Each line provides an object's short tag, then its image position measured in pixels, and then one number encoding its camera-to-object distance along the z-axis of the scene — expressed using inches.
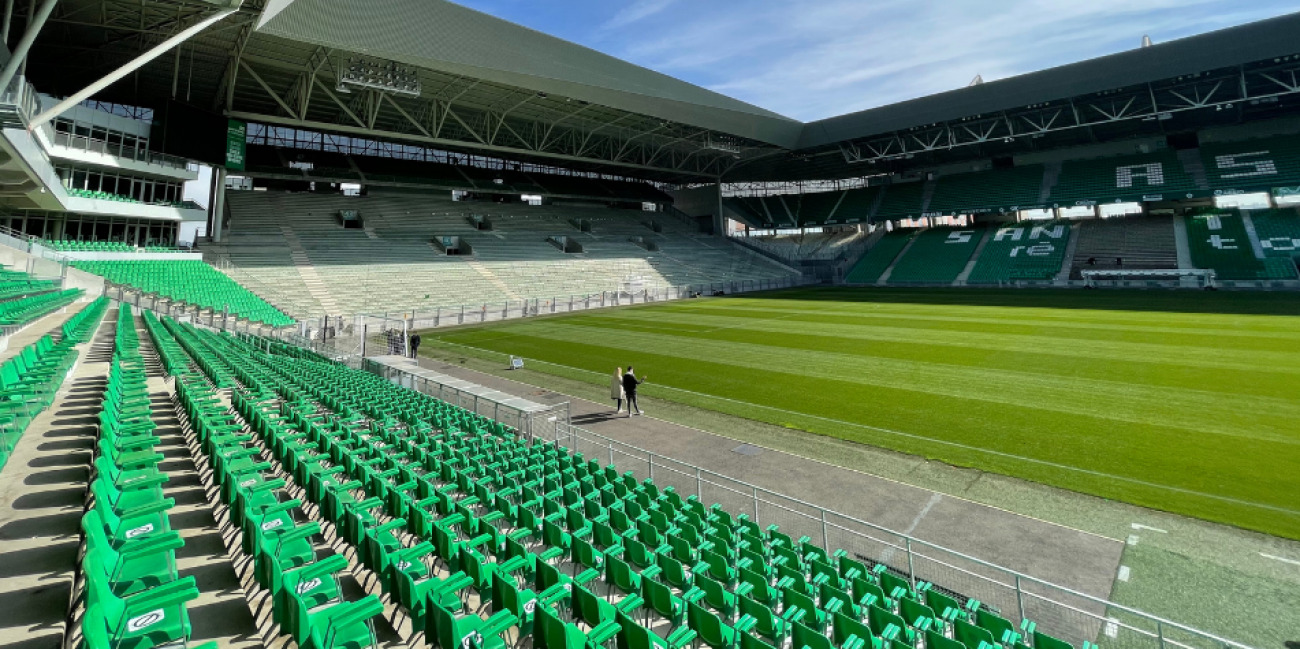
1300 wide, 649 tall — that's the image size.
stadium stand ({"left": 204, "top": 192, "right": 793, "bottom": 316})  1333.7
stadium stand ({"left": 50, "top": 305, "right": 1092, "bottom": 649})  155.6
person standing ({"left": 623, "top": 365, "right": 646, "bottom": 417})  538.0
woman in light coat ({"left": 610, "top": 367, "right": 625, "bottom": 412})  546.9
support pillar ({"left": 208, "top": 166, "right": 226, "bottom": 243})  1398.9
